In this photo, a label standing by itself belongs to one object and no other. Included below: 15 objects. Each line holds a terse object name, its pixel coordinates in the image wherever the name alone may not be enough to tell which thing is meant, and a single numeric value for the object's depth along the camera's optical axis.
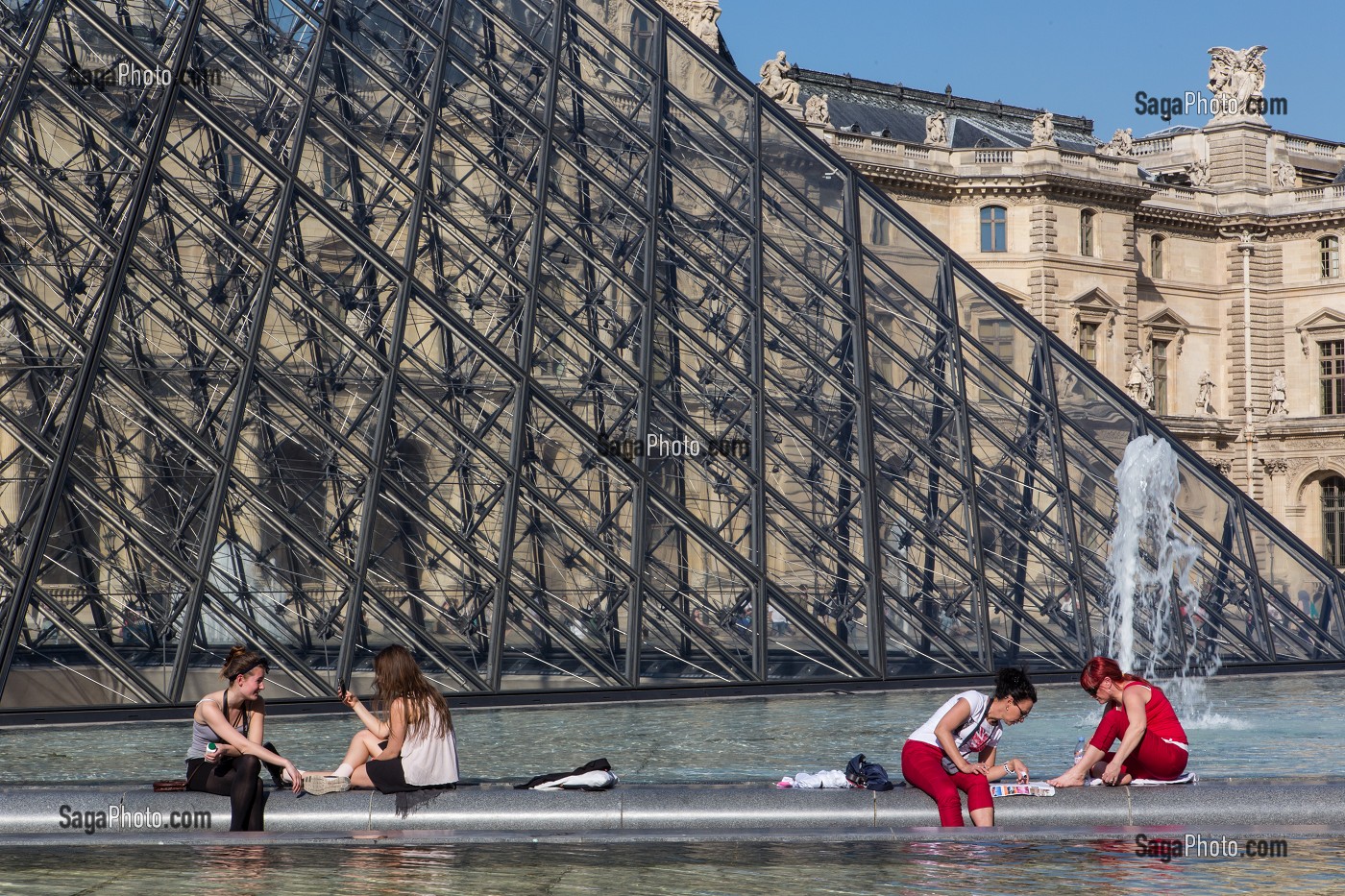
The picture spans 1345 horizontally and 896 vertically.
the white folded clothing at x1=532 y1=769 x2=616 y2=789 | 16.69
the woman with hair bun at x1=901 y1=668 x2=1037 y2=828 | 16.34
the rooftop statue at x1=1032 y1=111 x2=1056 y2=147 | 103.56
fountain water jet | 37.91
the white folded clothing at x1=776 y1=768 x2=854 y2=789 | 16.94
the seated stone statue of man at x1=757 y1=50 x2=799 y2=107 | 96.75
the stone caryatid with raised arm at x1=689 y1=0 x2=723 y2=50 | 89.79
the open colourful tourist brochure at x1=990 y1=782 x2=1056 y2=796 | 16.70
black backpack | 16.89
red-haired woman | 17.45
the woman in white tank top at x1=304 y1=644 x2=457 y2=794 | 17.02
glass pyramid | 31.95
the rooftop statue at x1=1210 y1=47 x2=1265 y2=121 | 119.50
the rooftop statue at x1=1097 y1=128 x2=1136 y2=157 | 113.25
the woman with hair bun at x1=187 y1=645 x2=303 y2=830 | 16.45
